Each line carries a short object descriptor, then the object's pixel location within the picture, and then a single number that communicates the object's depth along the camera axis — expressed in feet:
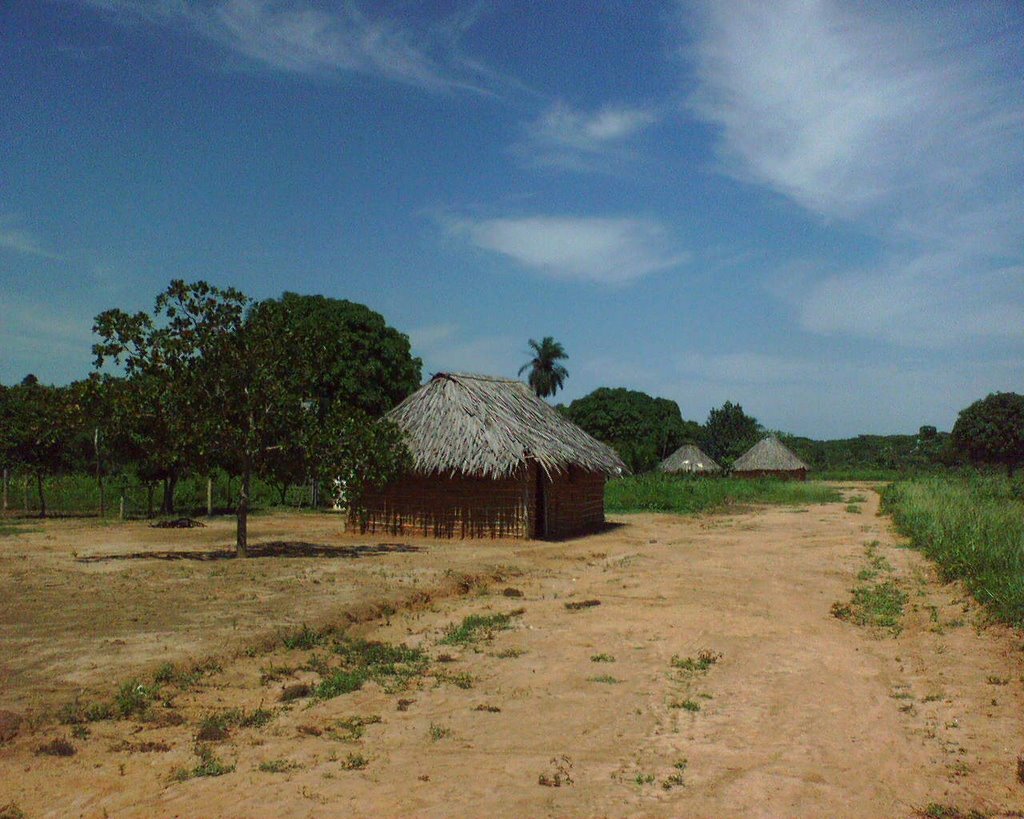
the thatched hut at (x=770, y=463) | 183.73
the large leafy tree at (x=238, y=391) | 49.73
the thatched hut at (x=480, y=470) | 65.62
